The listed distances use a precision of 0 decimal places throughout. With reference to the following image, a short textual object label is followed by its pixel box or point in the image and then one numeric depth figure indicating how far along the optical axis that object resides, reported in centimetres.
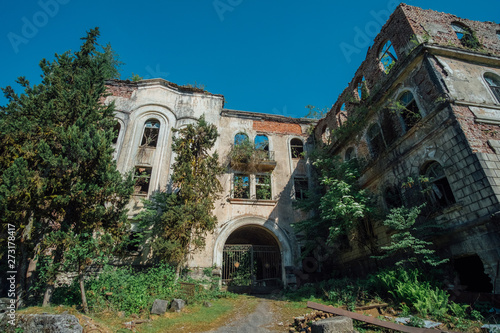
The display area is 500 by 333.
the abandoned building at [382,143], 726
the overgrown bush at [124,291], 714
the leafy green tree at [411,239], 695
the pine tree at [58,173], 675
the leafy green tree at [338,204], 952
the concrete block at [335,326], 462
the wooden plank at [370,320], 459
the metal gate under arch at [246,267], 1363
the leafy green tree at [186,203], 1047
